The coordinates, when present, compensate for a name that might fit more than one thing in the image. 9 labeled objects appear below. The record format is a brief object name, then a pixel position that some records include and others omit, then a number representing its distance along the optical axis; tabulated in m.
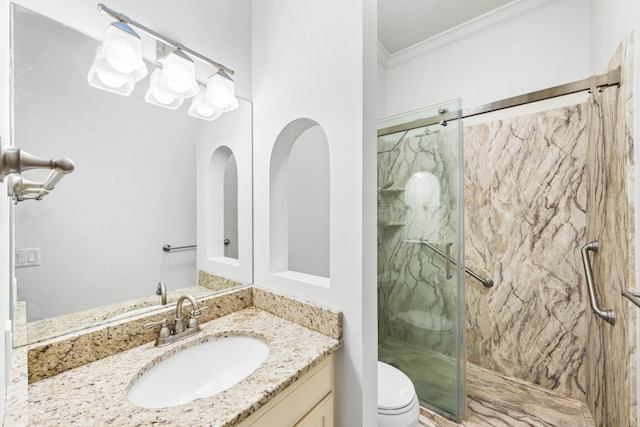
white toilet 1.21
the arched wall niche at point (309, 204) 2.36
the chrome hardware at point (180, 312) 1.04
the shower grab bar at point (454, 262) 1.73
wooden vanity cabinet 0.77
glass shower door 1.69
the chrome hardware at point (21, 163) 0.32
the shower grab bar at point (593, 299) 1.30
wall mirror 0.83
